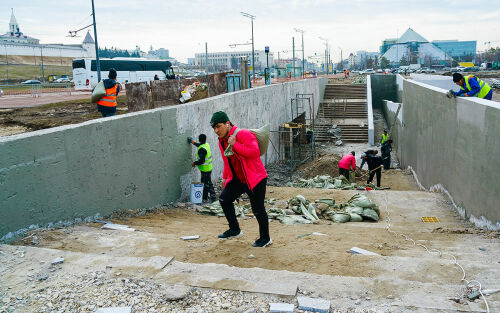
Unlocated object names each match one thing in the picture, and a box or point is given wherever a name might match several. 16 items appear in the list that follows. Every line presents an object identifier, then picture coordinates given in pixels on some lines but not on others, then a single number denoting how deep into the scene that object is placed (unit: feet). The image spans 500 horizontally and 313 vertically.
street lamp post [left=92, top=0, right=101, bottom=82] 67.87
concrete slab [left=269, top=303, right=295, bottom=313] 10.54
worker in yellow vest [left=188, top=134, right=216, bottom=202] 28.12
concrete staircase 85.09
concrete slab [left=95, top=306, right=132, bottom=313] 10.83
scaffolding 60.85
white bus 112.27
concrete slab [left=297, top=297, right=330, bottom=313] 10.56
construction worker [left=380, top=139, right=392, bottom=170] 58.03
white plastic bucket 28.30
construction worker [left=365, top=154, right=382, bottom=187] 45.57
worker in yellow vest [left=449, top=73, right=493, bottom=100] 29.45
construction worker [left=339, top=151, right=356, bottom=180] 43.75
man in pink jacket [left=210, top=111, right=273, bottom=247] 15.35
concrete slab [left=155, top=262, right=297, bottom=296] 11.79
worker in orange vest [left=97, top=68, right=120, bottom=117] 30.48
